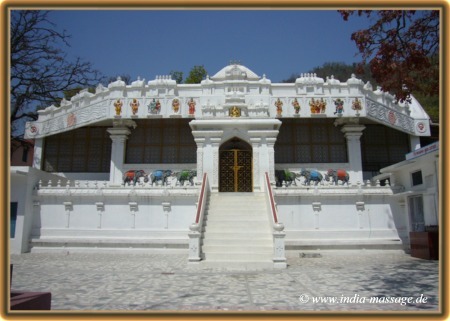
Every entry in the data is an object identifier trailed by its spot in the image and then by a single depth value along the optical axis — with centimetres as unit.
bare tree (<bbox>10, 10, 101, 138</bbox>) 1830
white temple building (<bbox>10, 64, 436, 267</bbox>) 1509
